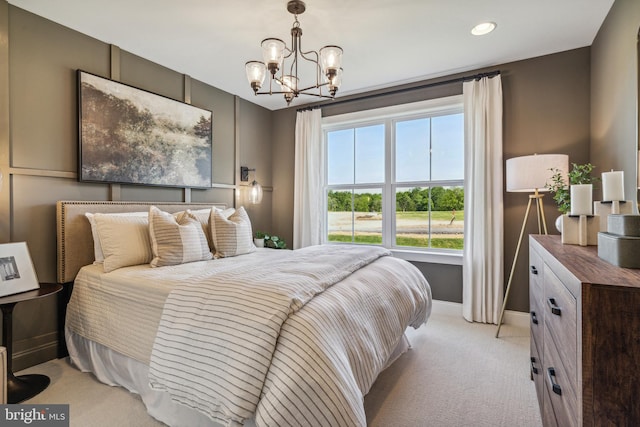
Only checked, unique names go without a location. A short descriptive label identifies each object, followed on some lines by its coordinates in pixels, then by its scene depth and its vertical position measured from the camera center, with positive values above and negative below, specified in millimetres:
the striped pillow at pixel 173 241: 2391 -256
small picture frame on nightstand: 1977 -404
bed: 1263 -567
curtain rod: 3239 +1417
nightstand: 1916 -1026
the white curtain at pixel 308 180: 4246 +403
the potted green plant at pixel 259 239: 4039 -393
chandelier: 1991 +973
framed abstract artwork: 2614 +694
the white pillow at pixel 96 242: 2432 -261
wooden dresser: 794 -371
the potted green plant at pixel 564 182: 2271 +216
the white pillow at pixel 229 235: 2822 -242
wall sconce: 4145 +281
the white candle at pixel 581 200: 1624 +50
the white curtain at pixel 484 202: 3166 +77
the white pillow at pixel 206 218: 2938 -89
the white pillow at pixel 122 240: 2322 -244
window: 3627 +411
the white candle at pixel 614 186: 1513 +115
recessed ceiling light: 2502 +1493
